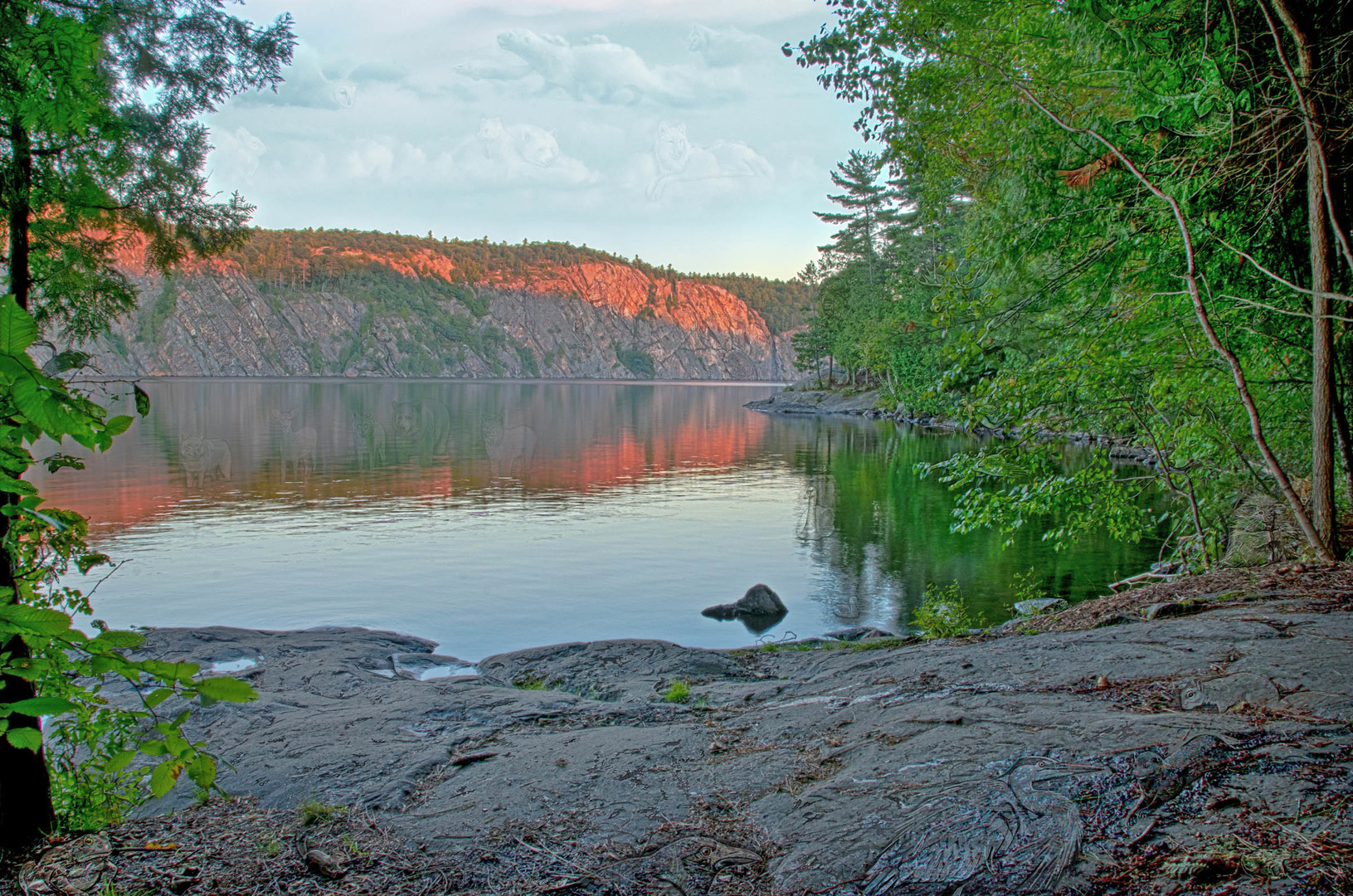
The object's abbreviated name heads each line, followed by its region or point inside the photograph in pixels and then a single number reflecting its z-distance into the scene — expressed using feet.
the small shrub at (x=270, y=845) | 10.94
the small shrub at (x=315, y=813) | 12.37
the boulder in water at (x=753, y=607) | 45.27
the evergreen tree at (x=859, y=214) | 239.50
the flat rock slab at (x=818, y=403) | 240.53
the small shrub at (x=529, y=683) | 30.40
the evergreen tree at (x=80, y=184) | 6.32
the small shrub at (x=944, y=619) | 30.63
